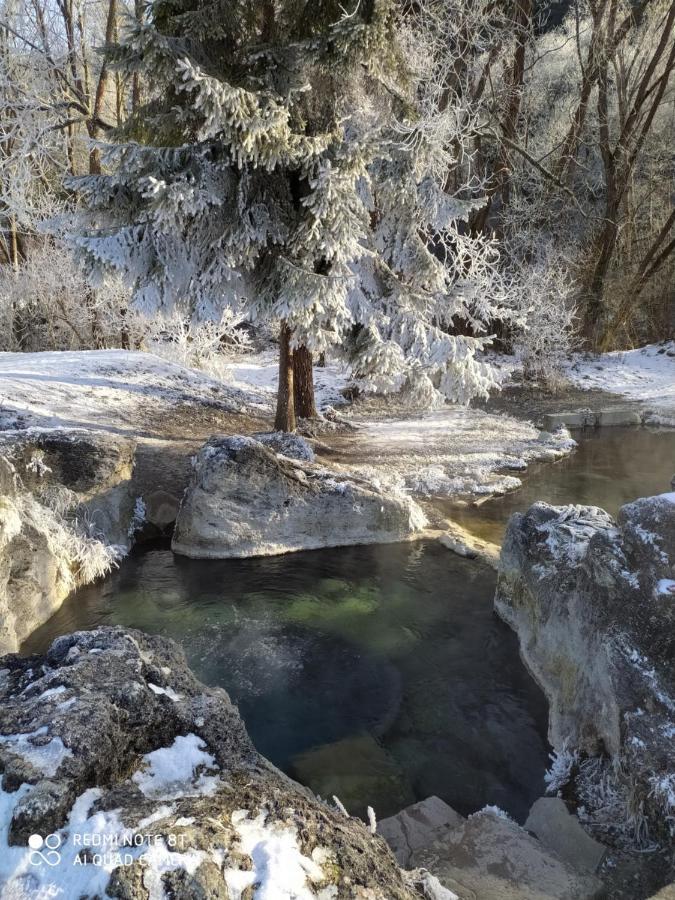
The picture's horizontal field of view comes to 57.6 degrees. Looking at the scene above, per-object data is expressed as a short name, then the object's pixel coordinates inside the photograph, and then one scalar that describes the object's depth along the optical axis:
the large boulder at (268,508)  7.58
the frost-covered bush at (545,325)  16.45
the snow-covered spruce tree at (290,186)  8.09
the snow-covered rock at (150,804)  2.07
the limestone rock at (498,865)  3.02
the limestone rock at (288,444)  9.58
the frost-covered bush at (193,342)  15.02
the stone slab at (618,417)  14.83
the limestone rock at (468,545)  7.59
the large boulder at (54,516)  5.97
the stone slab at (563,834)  3.45
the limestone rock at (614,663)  3.57
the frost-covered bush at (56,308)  15.34
